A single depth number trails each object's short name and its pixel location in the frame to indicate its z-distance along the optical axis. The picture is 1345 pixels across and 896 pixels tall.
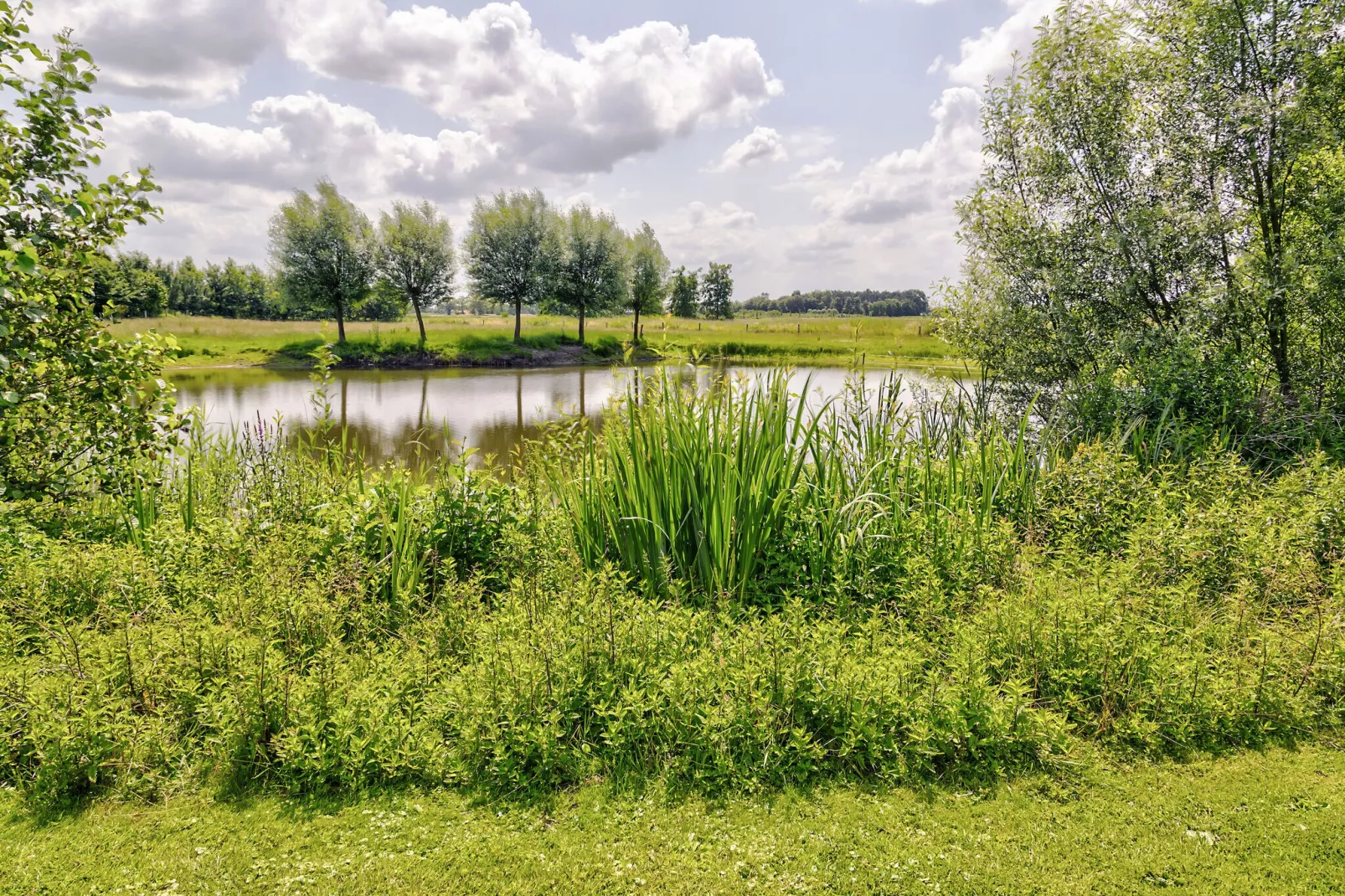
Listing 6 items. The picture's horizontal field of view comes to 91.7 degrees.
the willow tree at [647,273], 50.12
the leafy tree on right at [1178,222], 7.18
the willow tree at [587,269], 46.53
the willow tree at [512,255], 46.31
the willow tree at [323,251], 40.94
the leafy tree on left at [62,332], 4.02
